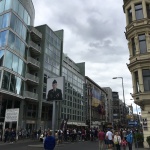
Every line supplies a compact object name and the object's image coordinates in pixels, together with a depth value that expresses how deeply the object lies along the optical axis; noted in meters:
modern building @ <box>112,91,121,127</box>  129.40
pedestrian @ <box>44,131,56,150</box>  9.46
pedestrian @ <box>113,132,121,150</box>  15.74
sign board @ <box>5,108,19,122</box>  25.95
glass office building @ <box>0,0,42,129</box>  33.81
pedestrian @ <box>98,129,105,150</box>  17.97
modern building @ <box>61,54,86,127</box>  61.16
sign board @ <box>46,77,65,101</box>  25.09
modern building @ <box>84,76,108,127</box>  79.12
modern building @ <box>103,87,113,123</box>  115.86
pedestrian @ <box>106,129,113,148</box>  16.67
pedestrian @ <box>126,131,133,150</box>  16.30
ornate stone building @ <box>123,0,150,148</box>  19.61
